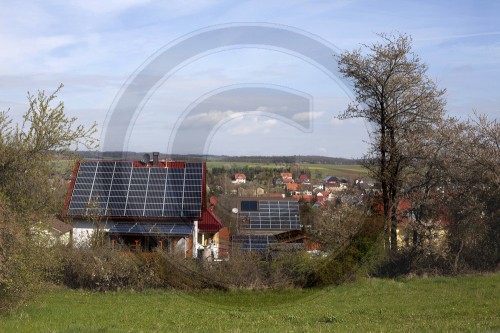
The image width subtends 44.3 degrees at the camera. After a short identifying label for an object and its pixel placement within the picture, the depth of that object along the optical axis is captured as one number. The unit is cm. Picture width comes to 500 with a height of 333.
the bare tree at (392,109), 2366
